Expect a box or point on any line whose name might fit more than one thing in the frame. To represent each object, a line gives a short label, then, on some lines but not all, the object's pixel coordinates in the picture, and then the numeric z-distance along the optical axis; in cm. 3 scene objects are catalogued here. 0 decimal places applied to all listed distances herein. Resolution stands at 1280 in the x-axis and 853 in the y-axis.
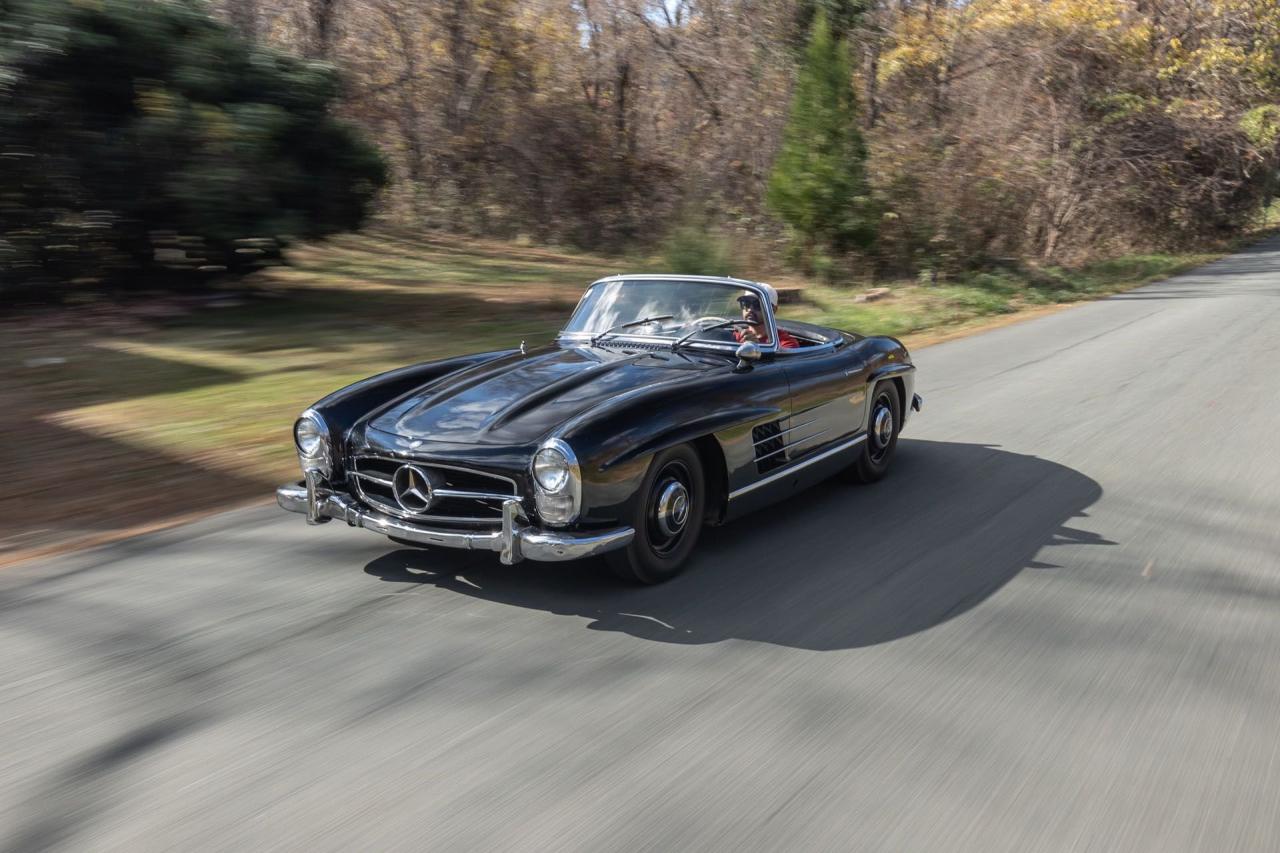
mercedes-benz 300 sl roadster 465
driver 614
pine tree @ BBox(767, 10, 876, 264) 1988
